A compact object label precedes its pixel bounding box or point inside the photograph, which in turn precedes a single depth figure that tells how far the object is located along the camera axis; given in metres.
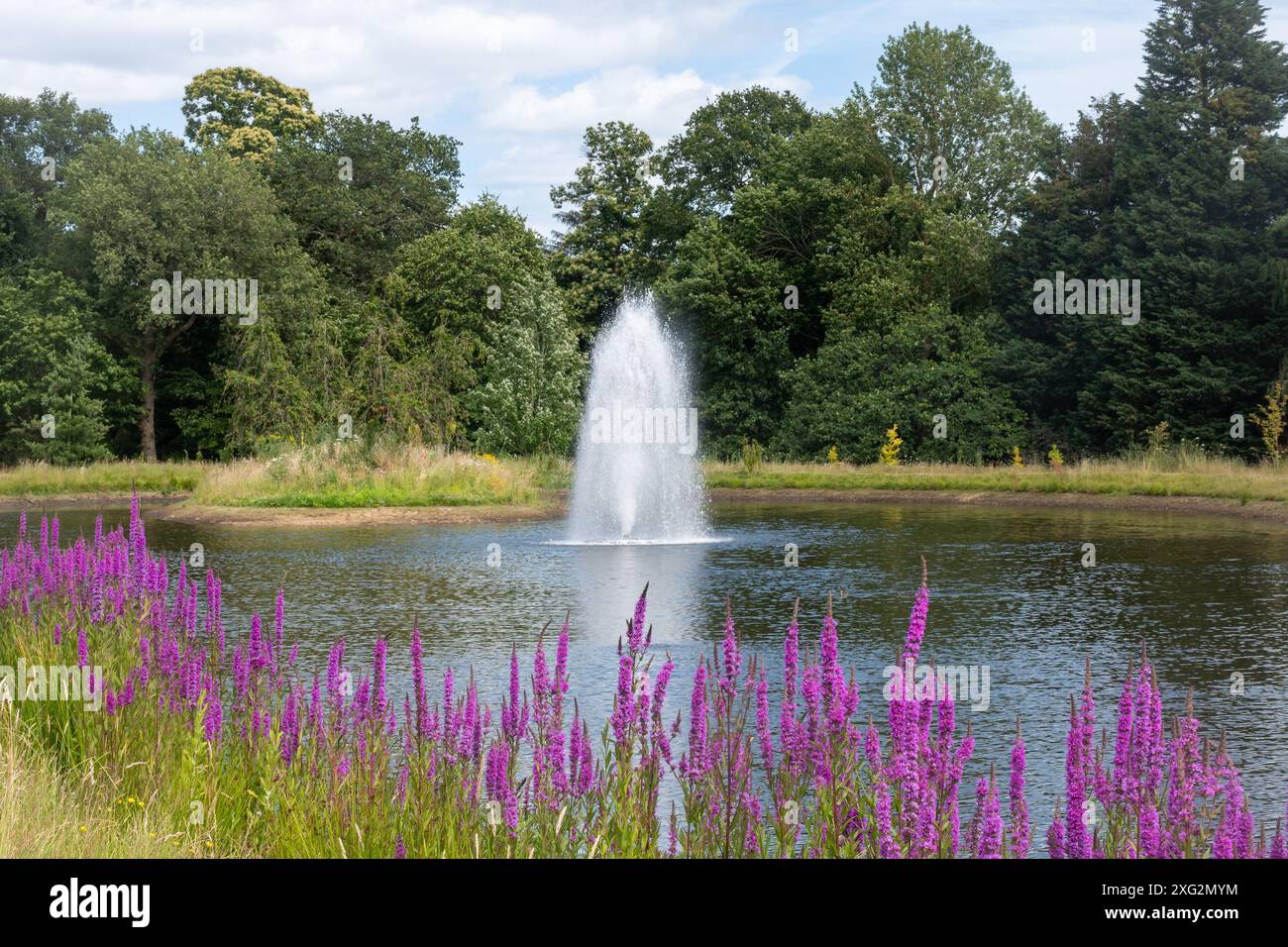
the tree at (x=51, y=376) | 45.53
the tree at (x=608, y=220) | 56.16
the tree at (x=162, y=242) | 48.00
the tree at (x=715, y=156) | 55.62
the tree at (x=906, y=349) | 43.62
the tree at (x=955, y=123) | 52.78
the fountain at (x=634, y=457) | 26.92
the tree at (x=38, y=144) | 55.94
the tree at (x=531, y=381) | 44.78
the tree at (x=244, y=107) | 62.97
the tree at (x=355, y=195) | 55.38
